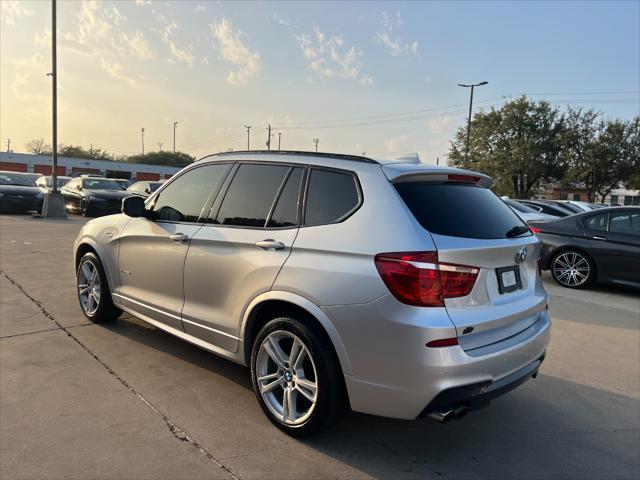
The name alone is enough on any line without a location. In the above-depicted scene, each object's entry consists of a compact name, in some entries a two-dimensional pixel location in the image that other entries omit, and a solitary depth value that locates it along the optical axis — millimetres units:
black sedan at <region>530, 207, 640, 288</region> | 7723
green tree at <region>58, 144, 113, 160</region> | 104781
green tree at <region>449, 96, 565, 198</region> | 42344
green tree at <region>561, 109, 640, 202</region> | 41719
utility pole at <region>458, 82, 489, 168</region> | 36250
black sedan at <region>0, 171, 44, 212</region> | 17109
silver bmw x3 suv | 2533
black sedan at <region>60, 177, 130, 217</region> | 17594
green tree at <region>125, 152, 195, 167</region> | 101438
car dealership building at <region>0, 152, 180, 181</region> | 66188
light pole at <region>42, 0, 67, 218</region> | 16969
